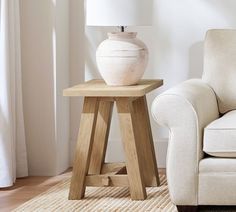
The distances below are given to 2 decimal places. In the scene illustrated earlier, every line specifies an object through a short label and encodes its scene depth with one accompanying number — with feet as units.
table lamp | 12.67
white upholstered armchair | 11.22
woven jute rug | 12.02
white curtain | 13.53
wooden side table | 12.26
